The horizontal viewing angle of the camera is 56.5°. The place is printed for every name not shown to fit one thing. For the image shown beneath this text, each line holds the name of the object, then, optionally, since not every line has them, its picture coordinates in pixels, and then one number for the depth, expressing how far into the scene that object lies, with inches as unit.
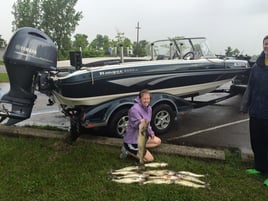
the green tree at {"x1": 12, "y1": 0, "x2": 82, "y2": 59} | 1836.2
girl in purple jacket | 143.7
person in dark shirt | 125.9
